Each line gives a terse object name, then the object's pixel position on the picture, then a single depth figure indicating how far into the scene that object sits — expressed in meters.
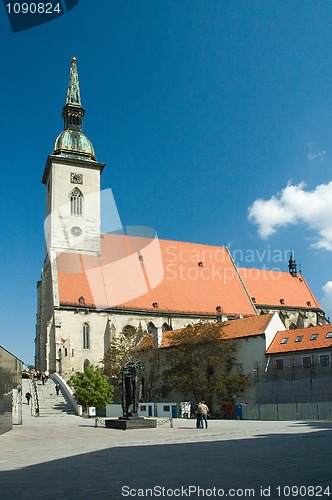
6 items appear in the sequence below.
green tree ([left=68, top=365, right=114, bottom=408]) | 38.34
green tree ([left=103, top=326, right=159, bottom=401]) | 50.56
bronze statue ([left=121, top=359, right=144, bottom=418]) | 26.02
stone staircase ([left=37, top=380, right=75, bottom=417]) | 38.66
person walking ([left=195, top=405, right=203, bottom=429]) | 25.36
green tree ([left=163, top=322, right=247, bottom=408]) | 44.66
